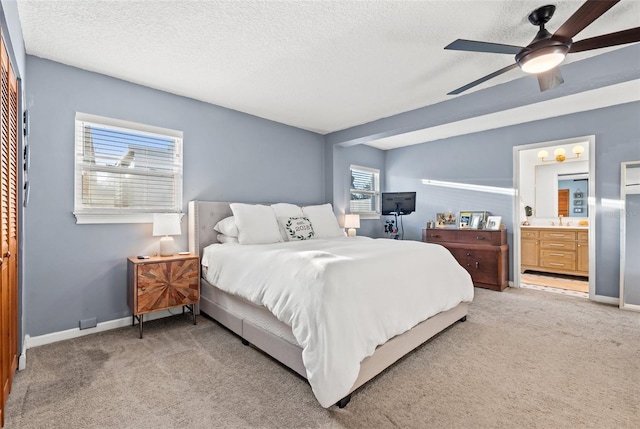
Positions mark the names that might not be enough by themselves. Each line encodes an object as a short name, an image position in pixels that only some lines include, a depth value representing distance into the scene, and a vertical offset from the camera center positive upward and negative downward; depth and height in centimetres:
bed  168 -71
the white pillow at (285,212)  364 +3
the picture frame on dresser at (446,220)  532 -8
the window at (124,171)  287 +44
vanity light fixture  494 +108
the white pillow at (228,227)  337 -15
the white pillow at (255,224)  329 -11
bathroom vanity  498 -59
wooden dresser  440 -57
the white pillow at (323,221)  395 -9
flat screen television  551 +22
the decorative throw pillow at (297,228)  361 -16
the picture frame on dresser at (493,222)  468 -10
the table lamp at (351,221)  504 -11
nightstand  272 -66
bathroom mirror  533 +52
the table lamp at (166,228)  298 -14
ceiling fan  168 +107
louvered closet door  163 -8
